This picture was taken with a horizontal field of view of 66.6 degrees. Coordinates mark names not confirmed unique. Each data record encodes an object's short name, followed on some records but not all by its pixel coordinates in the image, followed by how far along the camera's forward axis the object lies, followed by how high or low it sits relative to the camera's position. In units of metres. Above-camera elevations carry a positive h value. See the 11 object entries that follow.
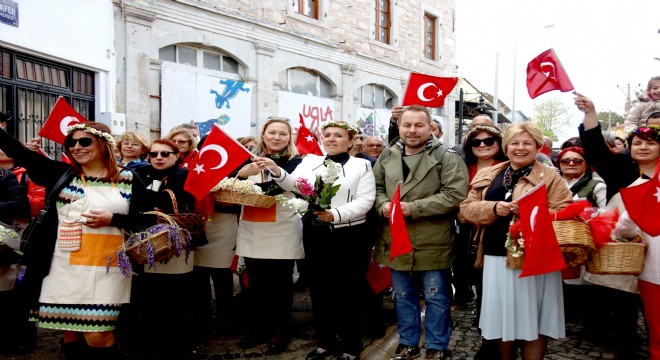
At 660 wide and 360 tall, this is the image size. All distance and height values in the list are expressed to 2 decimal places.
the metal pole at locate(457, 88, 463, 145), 18.24 +2.27
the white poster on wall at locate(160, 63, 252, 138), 12.20 +1.91
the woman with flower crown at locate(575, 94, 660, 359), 3.83 +0.05
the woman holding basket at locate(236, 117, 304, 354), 4.39 -0.62
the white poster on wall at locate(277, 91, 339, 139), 15.09 +2.13
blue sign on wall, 8.27 +2.71
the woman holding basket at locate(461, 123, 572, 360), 3.48 -0.68
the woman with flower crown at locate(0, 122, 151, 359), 3.41 -0.46
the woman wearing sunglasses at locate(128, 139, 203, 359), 4.31 -0.98
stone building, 9.65 +3.01
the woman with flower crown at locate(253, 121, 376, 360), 4.13 -0.60
